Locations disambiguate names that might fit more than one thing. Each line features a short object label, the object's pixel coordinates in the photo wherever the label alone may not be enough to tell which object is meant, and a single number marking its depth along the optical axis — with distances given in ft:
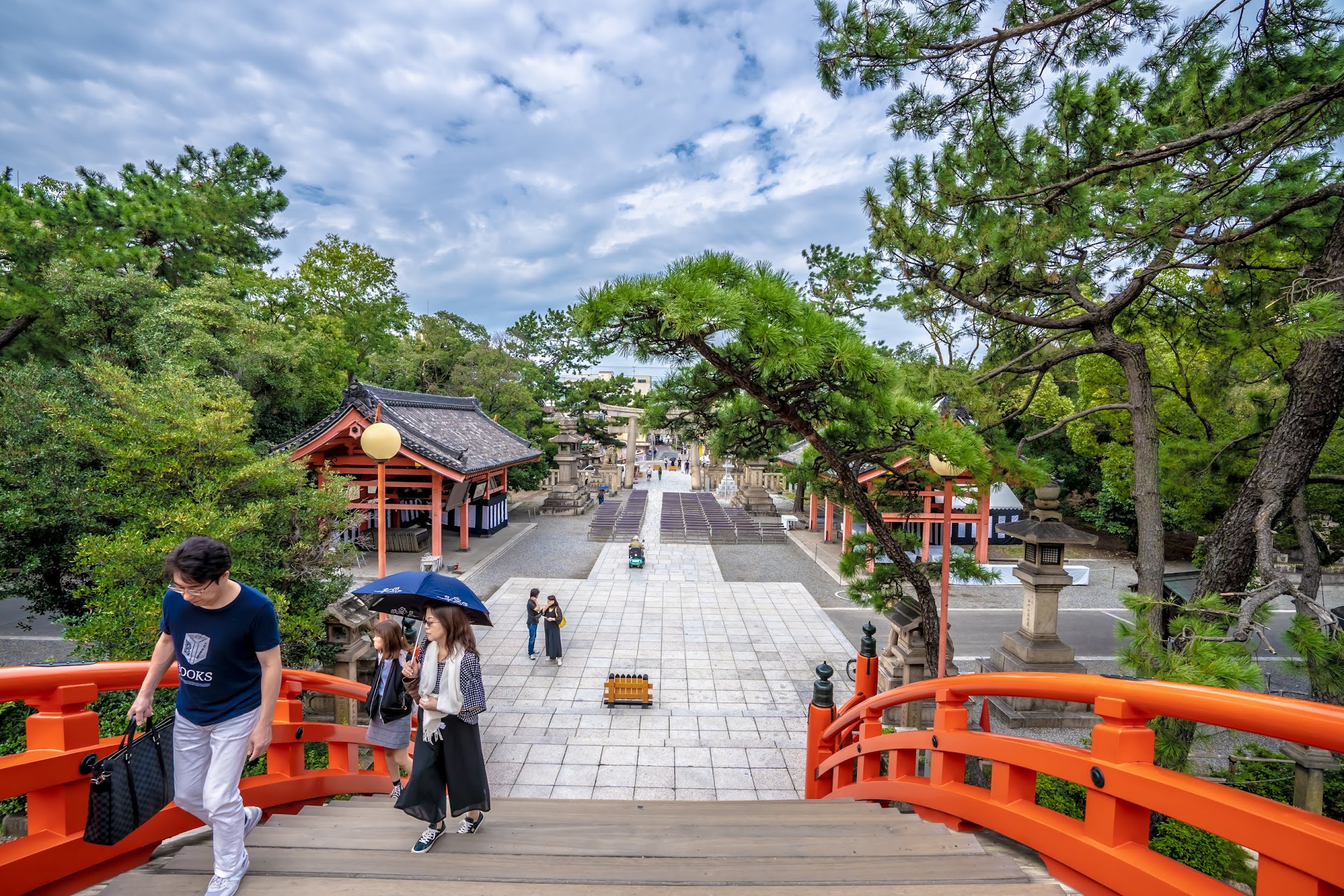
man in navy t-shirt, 7.58
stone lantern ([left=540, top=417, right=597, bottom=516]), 87.15
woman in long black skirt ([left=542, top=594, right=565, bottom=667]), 30.76
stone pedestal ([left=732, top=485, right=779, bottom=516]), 86.43
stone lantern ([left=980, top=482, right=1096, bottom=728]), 27.76
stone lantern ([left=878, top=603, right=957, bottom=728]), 25.93
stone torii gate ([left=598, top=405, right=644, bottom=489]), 117.60
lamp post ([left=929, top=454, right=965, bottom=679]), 19.35
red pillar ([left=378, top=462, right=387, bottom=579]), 25.96
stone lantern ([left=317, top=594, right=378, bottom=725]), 23.58
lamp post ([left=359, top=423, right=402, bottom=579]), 24.76
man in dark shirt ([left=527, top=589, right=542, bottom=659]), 31.99
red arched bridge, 5.11
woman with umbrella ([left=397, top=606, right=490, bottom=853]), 9.52
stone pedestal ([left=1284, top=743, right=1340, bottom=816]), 17.07
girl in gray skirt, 13.58
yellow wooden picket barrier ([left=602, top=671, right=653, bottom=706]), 26.09
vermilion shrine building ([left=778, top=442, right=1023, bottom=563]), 50.96
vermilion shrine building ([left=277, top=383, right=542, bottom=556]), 47.75
